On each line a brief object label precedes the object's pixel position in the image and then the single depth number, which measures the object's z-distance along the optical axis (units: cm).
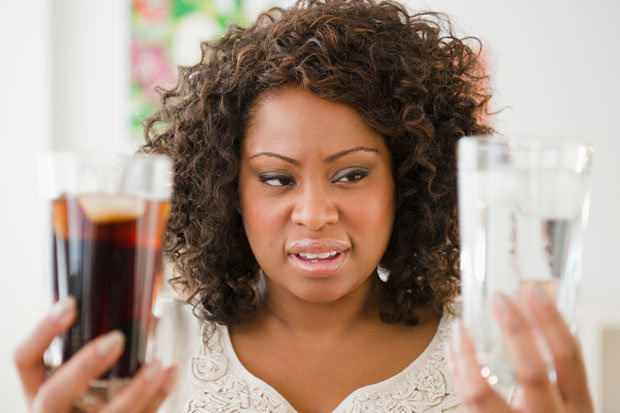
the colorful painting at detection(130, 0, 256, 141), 320
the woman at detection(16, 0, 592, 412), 124
